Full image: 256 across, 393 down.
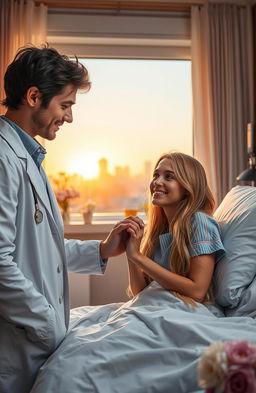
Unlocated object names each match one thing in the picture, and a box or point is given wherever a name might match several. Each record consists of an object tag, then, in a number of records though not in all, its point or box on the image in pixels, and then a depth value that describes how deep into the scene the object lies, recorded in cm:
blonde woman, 187
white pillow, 183
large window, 411
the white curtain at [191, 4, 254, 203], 381
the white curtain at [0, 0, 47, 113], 368
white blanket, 136
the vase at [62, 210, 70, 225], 377
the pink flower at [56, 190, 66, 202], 373
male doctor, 152
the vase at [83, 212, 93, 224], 384
